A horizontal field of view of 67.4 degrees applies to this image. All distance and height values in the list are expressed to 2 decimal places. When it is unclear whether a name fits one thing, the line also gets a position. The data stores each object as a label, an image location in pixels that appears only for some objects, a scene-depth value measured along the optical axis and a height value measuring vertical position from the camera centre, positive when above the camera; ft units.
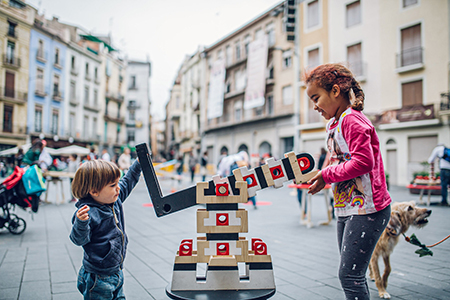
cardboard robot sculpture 6.31 -1.36
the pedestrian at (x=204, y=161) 59.22 -0.42
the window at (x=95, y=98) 134.30 +23.67
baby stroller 17.93 -2.17
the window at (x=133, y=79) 165.37 +38.60
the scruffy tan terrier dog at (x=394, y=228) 9.75 -1.96
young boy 6.55 -1.46
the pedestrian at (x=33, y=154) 23.82 +0.17
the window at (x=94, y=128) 132.50 +11.65
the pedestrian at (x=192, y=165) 61.46 -1.19
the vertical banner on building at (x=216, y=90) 100.78 +21.14
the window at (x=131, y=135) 160.25 +10.83
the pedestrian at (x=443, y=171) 30.09 -0.85
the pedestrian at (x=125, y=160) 39.96 -0.28
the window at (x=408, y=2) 63.79 +30.29
